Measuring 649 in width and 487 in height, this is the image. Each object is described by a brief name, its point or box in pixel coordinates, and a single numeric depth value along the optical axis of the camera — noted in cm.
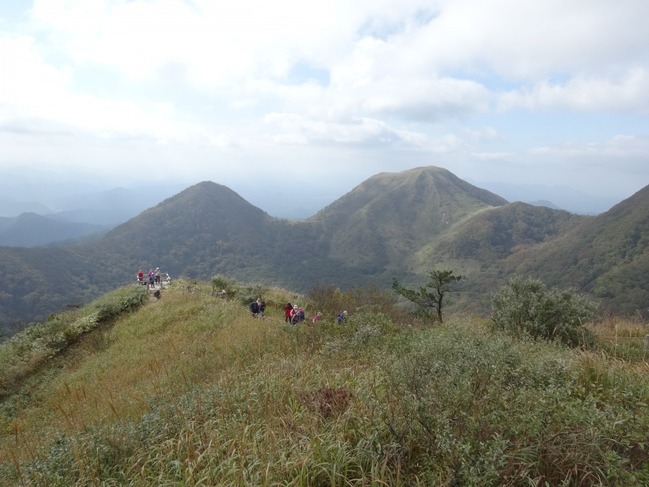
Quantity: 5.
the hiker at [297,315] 1417
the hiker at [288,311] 1542
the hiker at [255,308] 1628
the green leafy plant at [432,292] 2091
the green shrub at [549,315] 998
